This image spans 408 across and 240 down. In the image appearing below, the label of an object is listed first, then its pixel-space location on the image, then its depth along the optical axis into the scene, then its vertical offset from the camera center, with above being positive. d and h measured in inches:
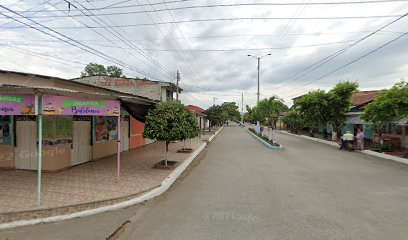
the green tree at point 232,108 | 3383.4 +151.0
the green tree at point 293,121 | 1534.4 -7.0
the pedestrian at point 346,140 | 708.0 -56.0
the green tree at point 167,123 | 362.0 -6.0
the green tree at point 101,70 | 2018.7 +394.2
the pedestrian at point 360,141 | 710.5 -57.7
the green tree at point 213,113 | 1642.8 +42.6
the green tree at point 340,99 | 856.3 +72.4
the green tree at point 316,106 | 885.8 +49.2
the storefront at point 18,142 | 349.4 -33.4
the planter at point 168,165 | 388.2 -73.4
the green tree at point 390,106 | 553.3 +33.9
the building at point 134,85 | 1029.8 +139.1
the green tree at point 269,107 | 1384.1 +71.5
